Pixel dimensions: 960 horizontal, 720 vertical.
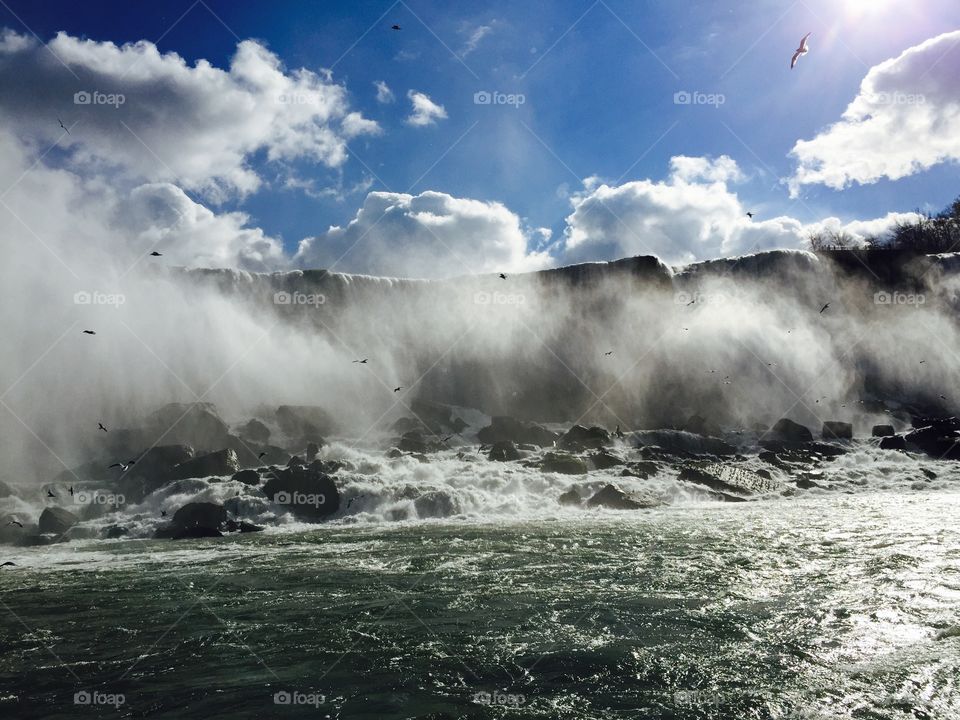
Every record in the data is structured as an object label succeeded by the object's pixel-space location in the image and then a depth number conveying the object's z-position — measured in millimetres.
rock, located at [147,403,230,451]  29625
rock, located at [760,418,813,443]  33938
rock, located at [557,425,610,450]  29838
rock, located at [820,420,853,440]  35438
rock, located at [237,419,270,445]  31652
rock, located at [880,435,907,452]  30886
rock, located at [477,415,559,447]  32094
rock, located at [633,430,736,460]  31031
